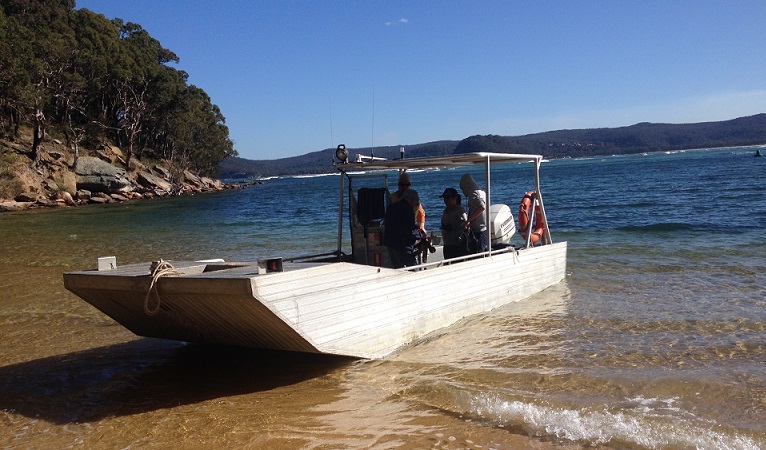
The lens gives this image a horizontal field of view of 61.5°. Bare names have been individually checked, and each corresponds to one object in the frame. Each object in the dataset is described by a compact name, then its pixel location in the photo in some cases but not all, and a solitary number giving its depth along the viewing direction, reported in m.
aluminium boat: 5.85
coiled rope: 6.10
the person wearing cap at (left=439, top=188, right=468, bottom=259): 9.79
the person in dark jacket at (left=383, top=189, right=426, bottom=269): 8.47
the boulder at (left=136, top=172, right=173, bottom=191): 60.94
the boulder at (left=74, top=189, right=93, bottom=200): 48.31
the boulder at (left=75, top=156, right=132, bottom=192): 51.56
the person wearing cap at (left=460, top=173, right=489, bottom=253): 9.55
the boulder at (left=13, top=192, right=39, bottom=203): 41.15
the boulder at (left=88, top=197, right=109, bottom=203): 48.62
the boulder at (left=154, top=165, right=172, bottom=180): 68.00
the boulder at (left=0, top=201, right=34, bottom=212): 38.53
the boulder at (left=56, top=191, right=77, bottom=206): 44.78
